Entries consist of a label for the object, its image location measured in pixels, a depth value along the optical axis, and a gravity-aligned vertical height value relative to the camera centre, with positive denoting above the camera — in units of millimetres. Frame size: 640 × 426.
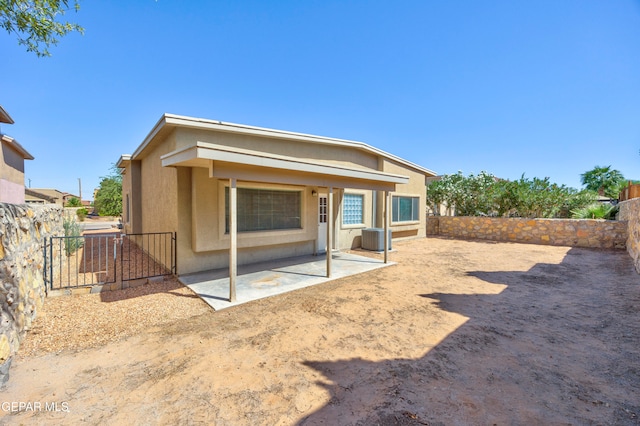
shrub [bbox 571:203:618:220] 13109 -1
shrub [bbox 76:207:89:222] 26172 -183
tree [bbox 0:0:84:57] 5172 +3959
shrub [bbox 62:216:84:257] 8961 -875
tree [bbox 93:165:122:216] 32688 +1813
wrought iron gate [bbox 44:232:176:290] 6010 -1612
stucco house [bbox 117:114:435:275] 5691 +665
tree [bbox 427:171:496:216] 15984 +1250
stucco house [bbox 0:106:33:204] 12091 +2667
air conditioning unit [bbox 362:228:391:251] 10805 -1140
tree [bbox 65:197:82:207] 35703 +1197
